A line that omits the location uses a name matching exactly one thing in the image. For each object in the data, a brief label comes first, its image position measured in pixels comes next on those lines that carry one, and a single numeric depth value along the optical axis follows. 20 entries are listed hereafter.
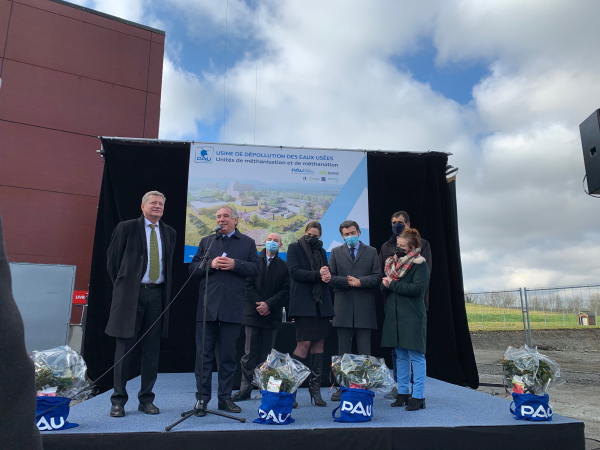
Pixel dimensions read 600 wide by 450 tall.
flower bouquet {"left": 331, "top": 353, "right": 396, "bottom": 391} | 2.78
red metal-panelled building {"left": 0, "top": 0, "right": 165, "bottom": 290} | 8.48
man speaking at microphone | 2.98
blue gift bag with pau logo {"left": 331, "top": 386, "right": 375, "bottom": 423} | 2.64
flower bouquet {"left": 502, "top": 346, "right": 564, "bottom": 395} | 2.76
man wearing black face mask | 4.04
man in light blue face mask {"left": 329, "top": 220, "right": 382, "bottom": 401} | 3.48
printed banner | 5.08
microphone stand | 2.44
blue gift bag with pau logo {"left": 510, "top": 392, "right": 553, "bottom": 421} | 2.64
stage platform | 2.31
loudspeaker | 3.00
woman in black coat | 3.42
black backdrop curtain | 4.88
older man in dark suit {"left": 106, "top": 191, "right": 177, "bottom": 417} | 2.89
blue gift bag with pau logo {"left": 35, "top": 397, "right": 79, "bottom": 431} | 2.39
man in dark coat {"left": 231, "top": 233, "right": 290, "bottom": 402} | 3.64
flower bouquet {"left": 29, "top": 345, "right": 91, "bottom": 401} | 2.49
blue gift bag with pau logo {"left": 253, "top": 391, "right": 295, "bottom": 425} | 2.55
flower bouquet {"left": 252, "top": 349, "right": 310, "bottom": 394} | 2.67
